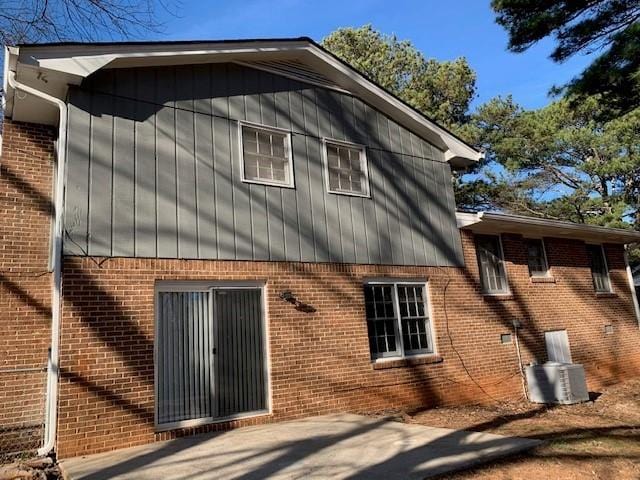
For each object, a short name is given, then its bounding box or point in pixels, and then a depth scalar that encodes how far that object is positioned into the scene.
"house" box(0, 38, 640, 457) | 7.21
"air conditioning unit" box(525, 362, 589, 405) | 10.98
